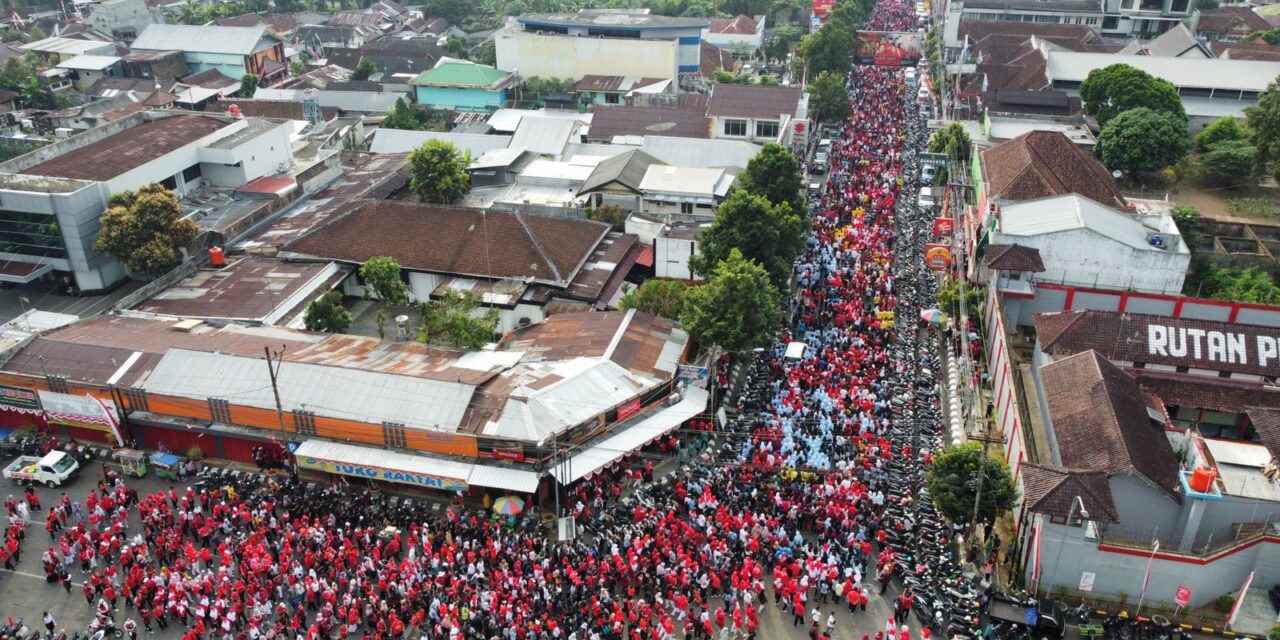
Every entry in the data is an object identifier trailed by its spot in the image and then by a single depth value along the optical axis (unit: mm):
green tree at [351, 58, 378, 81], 86375
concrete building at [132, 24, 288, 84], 89562
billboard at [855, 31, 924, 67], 99688
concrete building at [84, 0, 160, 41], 102812
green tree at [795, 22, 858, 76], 86250
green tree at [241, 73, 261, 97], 83750
